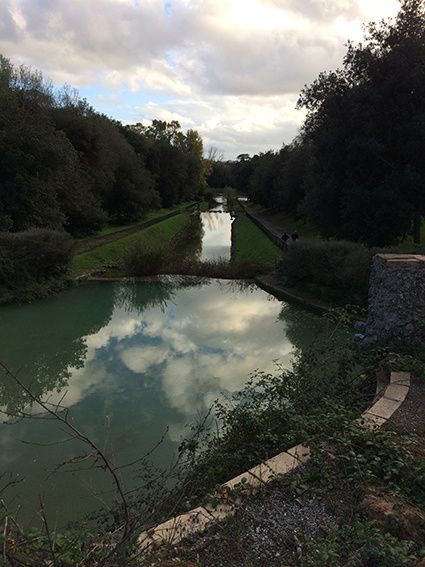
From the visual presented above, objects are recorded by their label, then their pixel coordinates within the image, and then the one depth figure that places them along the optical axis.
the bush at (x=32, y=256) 15.23
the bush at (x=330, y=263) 13.81
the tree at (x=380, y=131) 17.20
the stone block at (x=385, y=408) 5.29
